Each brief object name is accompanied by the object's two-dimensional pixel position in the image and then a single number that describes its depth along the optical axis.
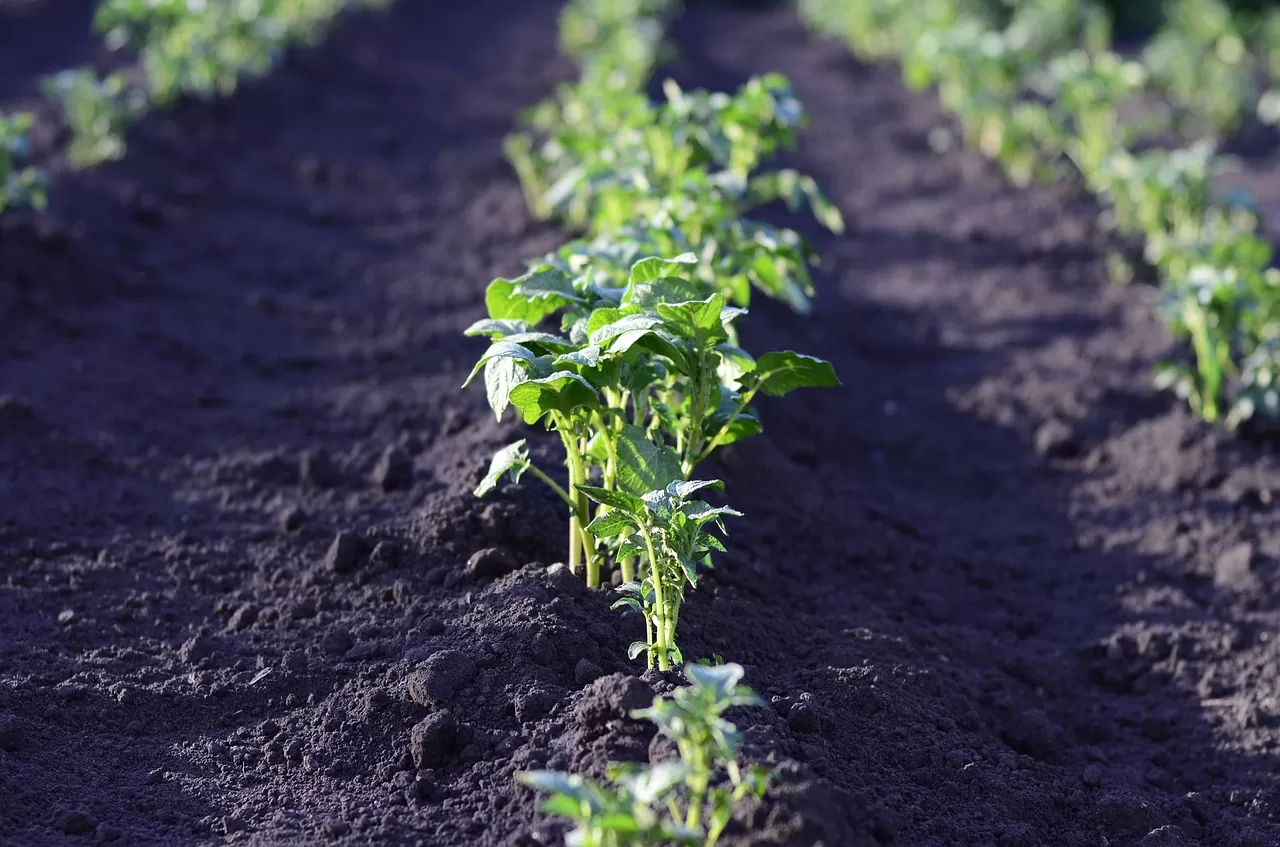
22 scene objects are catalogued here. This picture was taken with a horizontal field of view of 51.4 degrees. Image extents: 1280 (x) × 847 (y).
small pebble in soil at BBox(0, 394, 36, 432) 4.35
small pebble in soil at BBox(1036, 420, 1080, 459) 4.90
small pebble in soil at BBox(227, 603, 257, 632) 3.33
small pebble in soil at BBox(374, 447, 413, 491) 4.02
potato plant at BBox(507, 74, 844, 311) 3.97
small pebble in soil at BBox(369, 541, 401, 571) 3.42
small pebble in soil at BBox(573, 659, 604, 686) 2.79
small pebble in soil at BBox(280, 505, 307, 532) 3.80
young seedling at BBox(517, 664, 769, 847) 1.92
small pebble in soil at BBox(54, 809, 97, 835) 2.55
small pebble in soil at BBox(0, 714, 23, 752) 2.78
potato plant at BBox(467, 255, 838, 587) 2.70
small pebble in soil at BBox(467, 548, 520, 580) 3.27
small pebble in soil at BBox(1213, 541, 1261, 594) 3.95
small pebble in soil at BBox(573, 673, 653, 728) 2.52
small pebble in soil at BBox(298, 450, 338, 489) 4.09
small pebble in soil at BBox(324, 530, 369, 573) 3.46
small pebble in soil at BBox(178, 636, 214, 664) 3.18
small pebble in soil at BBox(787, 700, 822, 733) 2.73
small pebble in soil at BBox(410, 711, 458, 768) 2.65
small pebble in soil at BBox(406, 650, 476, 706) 2.78
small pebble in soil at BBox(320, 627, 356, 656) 3.15
